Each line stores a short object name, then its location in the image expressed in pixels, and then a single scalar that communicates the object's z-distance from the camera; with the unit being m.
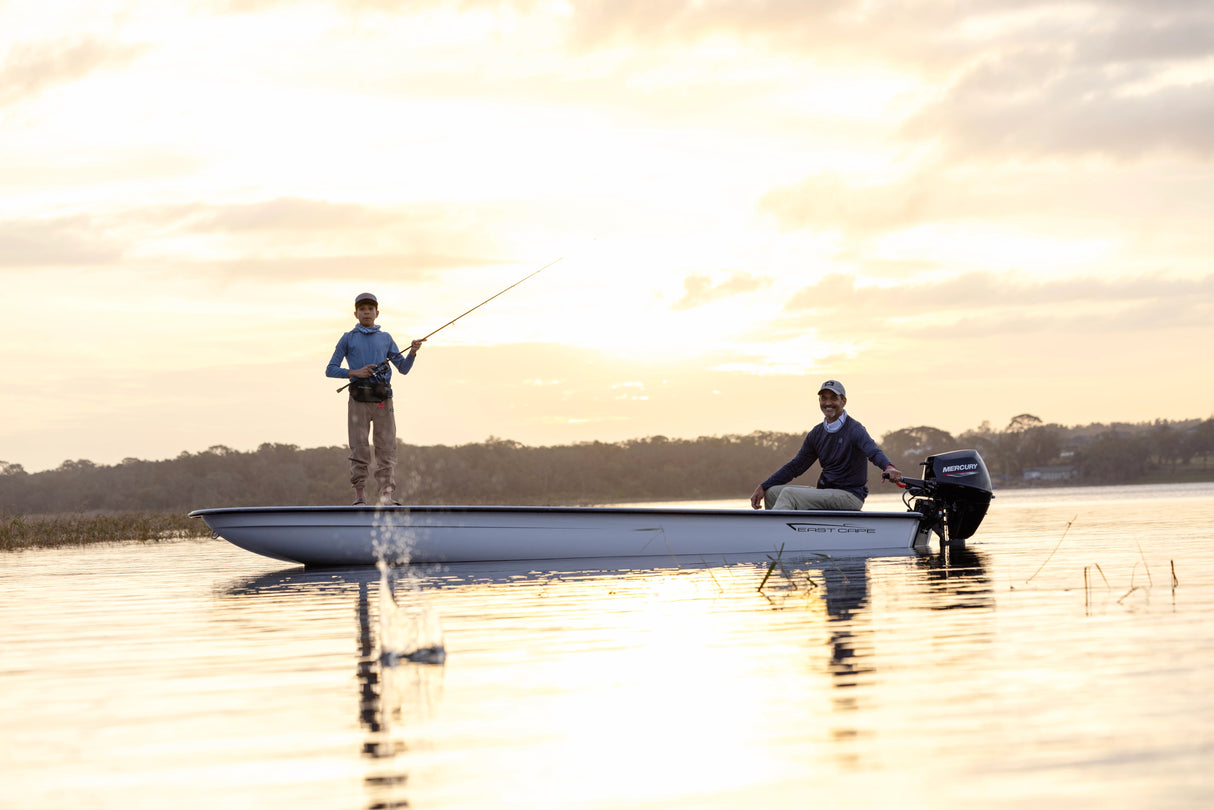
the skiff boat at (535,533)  14.97
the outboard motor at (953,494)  16.25
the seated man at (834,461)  15.45
